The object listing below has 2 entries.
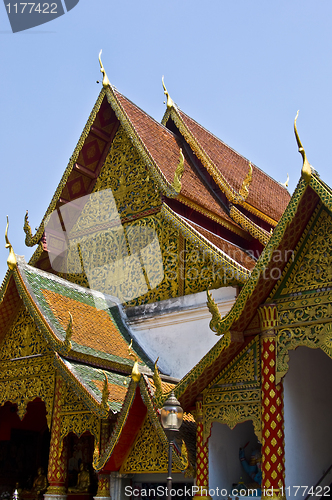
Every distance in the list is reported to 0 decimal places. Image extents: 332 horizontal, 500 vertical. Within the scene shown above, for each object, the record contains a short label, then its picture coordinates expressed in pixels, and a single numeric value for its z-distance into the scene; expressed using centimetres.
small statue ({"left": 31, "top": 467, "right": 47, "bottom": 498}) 800
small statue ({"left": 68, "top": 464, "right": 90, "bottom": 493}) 740
